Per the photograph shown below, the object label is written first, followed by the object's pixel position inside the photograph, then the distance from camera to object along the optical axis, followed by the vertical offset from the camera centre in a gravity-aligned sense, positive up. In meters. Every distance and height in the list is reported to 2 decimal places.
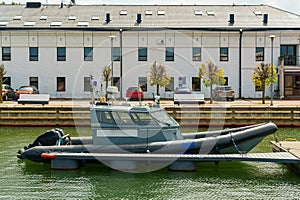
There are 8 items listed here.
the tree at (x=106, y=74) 38.46 +0.82
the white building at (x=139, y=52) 42.31 +2.78
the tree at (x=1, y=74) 34.22 +0.74
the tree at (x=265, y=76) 36.19 +0.65
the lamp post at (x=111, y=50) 41.94 +2.88
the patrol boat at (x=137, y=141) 14.30 -1.62
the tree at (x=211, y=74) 38.50 +0.83
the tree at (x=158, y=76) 38.97 +0.68
